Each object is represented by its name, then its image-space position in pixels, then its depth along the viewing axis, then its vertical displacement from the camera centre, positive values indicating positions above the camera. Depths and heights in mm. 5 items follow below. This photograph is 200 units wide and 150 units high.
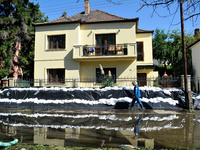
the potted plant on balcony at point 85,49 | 15447 +2989
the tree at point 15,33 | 16844 +5308
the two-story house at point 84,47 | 15633 +3229
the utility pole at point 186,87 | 8812 -406
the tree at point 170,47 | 27592 +6300
